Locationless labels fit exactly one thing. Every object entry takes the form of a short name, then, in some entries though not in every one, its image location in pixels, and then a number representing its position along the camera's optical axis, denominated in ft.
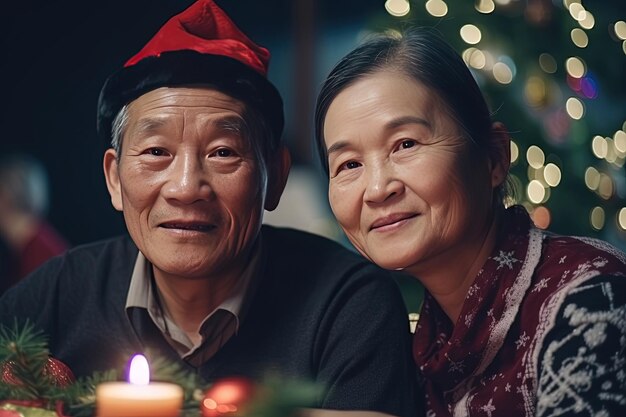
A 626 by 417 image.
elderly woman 5.04
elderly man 5.82
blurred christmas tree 9.73
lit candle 3.33
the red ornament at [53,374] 4.25
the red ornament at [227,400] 3.81
